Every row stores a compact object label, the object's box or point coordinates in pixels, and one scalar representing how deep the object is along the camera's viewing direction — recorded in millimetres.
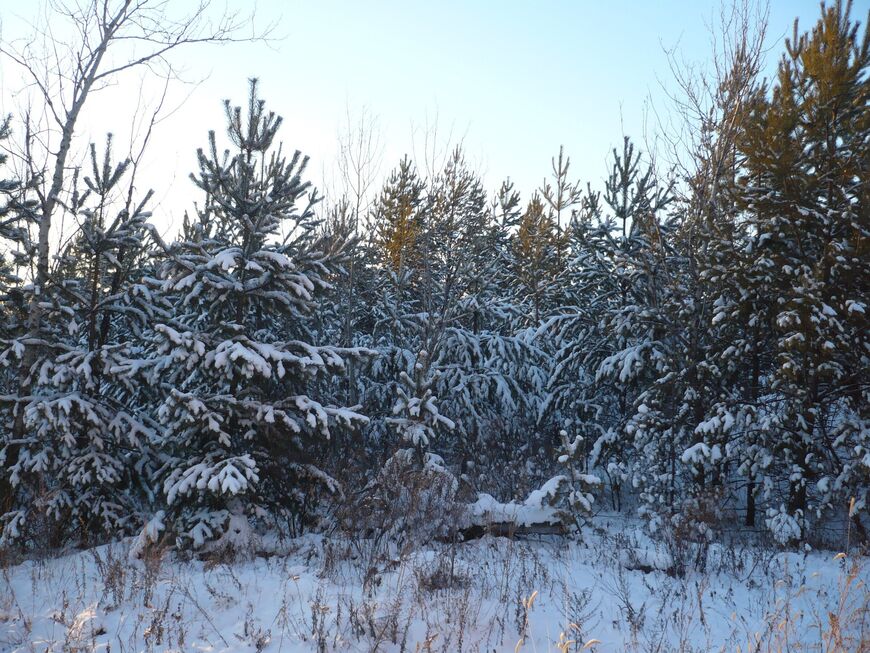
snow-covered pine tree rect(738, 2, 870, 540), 8578
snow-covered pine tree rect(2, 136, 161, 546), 7555
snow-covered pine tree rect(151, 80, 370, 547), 7133
